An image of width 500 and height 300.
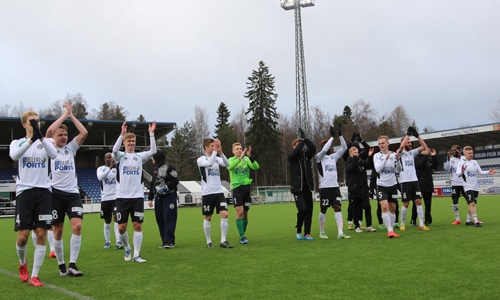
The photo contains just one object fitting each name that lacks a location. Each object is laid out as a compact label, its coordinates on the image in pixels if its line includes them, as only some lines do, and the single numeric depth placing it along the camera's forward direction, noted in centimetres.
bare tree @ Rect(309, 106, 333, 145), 8069
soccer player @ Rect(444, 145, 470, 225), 1283
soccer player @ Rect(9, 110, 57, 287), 607
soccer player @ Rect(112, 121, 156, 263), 799
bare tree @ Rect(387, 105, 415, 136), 8112
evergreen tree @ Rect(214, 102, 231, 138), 8200
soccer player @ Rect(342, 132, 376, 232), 1180
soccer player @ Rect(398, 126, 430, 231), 1145
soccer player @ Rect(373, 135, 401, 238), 1059
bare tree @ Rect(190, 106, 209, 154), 8106
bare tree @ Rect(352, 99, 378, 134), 8000
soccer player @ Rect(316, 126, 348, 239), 1080
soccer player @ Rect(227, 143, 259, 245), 1019
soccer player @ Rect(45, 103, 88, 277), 679
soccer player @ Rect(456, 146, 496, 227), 1198
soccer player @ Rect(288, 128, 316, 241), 1042
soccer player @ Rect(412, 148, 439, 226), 1293
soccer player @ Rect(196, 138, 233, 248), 975
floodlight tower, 4903
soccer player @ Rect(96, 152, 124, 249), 1087
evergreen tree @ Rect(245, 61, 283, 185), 6431
